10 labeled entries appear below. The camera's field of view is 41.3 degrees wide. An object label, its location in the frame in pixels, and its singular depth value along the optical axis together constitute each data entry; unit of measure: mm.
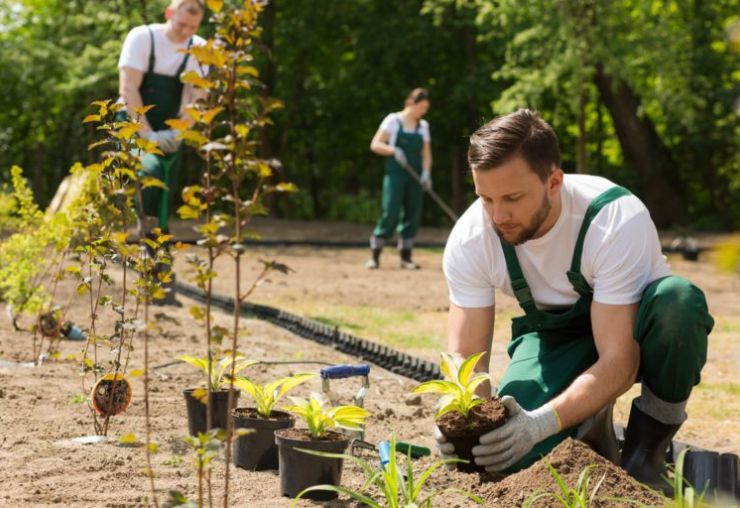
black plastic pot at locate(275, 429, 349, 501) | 2787
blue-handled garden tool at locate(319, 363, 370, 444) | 3361
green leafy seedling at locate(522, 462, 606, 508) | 2385
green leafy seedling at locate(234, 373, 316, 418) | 3082
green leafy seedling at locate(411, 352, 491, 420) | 2836
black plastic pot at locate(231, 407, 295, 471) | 3119
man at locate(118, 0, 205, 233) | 6242
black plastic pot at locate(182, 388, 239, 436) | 3373
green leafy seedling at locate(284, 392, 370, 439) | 2865
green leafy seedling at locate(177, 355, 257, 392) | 3115
